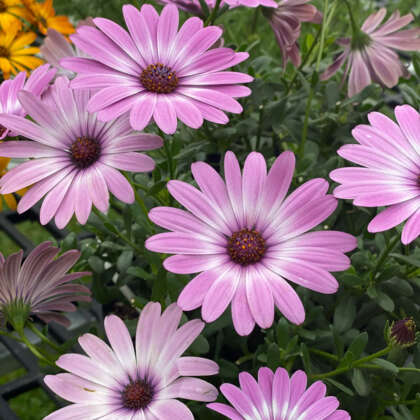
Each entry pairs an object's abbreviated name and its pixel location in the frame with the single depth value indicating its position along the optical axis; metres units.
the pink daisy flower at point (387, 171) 0.42
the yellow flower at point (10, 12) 0.90
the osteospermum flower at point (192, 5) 0.64
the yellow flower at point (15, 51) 0.88
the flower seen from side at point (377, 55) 0.67
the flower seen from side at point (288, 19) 0.66
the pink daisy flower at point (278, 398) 0.43
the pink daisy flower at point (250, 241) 0.42
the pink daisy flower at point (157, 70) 0.46
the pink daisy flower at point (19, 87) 0.51
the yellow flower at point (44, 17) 0.90
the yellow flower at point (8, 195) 0.57
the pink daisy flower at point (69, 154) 0.46
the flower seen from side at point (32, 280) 0.52
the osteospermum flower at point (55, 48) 0.71
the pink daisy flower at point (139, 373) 0.44
